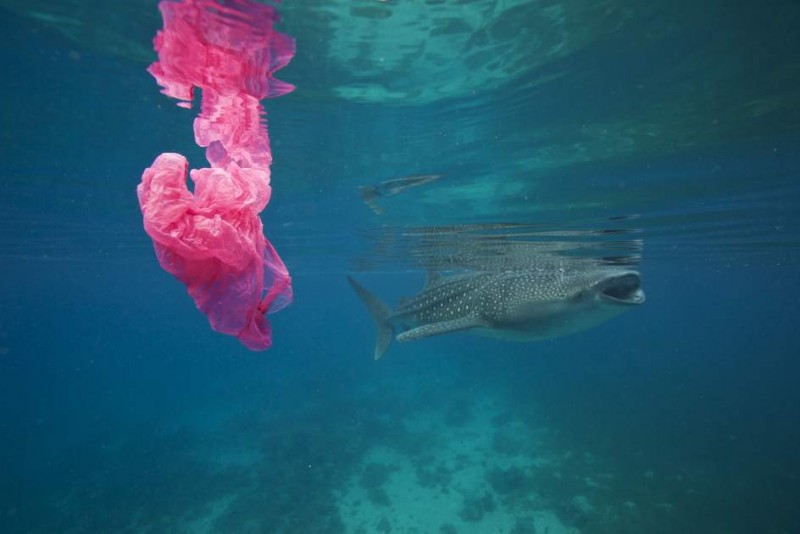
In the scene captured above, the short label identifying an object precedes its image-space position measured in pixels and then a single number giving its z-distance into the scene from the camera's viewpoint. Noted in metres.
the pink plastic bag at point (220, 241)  2.60
